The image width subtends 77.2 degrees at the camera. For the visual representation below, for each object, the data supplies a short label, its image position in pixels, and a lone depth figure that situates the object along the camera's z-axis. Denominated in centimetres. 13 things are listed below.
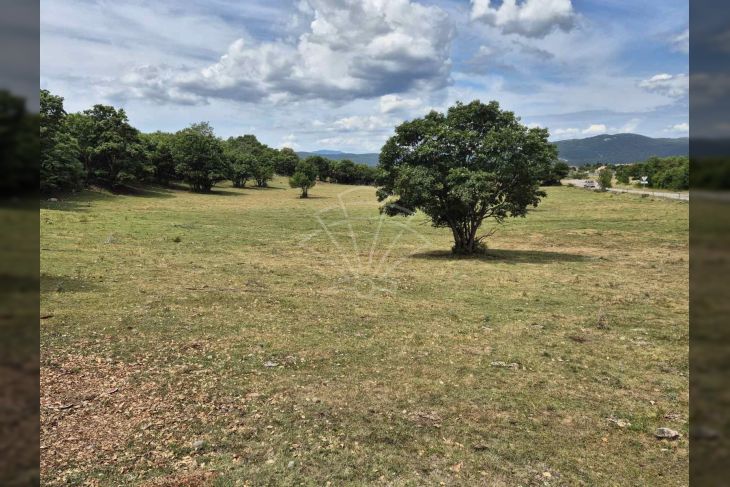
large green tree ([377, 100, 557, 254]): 2425
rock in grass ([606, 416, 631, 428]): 804
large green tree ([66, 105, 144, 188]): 6319
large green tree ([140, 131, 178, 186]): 7877
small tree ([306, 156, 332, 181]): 13360
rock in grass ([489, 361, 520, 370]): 1064
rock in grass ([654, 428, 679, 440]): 760
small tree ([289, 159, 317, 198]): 8794
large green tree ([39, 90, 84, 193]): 4716
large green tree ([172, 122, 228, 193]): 7981
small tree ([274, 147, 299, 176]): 13612
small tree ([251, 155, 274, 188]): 10175
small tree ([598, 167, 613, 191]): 9716
